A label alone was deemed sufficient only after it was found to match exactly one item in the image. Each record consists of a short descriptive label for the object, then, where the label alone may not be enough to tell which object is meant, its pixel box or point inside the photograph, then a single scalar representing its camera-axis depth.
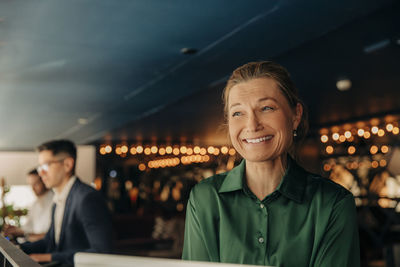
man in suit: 2.84
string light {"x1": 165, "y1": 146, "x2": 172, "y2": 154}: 14.73
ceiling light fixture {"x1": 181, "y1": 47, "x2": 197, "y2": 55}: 4.29
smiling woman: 1.23
